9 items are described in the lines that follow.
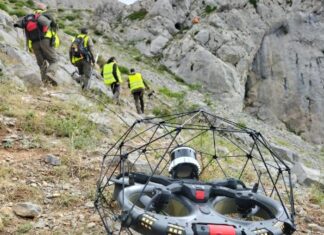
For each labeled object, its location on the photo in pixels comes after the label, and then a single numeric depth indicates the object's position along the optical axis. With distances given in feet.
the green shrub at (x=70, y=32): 122.50
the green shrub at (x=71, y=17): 168.25
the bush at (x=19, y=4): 134.81
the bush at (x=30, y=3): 147.35
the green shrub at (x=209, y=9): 137.88
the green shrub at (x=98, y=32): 142.10
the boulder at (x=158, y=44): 131.75
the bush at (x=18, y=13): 106.51
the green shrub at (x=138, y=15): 146.72
